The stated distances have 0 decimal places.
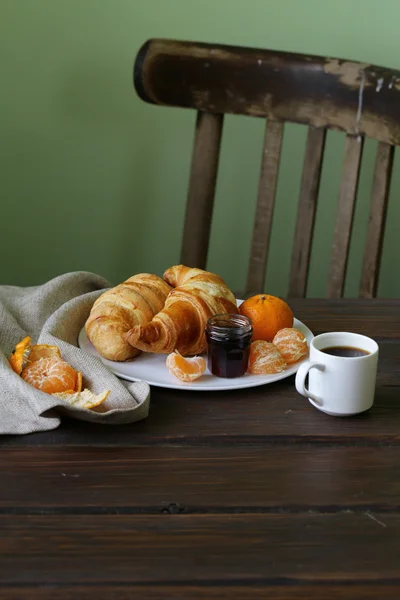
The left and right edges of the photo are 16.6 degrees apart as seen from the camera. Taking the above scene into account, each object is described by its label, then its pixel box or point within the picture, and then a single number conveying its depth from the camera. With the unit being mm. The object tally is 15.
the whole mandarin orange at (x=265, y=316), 1391
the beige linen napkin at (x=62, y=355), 1228
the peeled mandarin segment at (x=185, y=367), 1308
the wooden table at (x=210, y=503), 1044
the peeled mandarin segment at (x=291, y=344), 1355
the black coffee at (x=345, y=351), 1292
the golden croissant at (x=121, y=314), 1345
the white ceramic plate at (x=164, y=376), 1305
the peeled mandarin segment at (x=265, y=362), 1332
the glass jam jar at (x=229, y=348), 1313
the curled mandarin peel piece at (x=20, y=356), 1289
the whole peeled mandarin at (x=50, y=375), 1273
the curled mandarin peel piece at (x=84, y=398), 1245
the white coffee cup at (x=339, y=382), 1250
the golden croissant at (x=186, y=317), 1328
